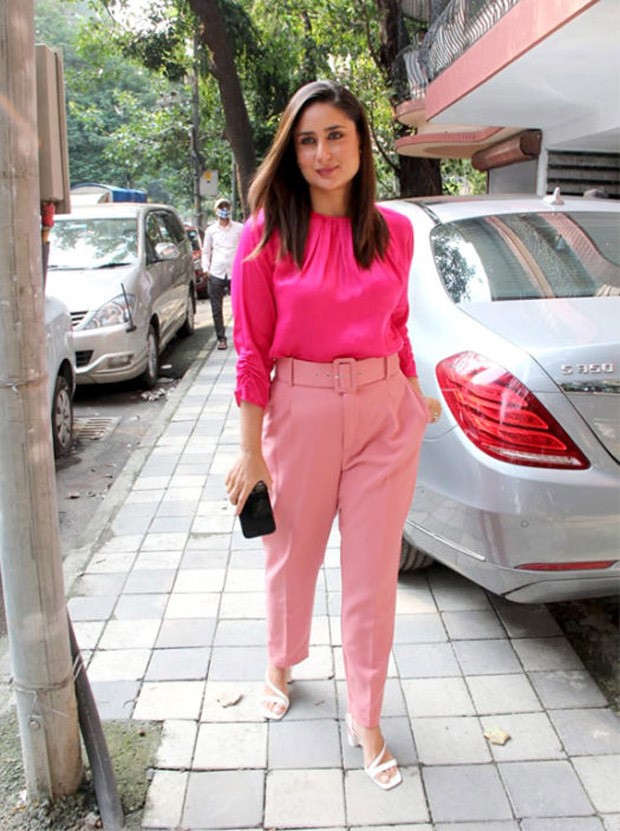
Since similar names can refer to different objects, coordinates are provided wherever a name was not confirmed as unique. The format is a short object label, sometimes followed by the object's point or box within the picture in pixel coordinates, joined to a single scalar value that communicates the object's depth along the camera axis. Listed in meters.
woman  2.11
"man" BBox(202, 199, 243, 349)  9.45
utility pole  1.78
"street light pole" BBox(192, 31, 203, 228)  17.72
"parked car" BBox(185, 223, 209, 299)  15.82
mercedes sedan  2.45
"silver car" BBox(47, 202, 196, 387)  7.23
